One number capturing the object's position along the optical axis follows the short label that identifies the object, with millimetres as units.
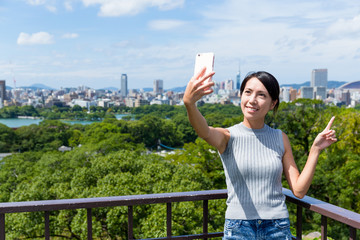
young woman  1772
